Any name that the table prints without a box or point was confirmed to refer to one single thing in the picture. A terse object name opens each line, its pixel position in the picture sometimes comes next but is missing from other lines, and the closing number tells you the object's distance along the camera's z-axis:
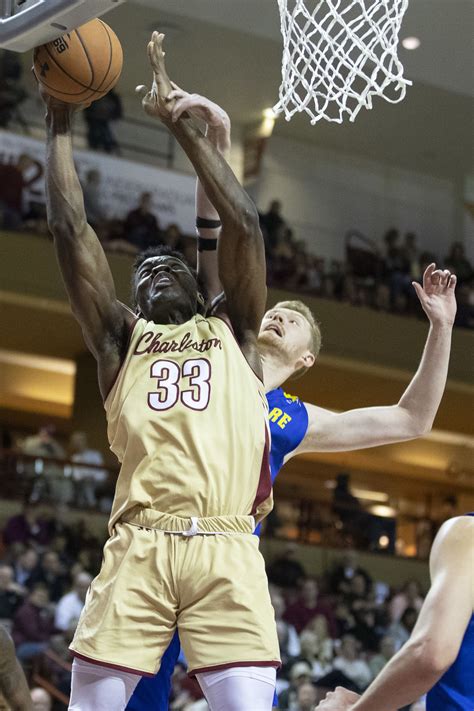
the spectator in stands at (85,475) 13.52
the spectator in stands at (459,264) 17.34
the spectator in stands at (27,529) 11.99
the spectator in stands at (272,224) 16.31
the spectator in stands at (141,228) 14.98
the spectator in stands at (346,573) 13.71
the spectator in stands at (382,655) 11.55
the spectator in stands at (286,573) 13.20
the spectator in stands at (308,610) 11.95
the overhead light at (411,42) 14.46
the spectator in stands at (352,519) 15.19
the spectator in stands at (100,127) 15.78
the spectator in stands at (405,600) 13.04
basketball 3.49
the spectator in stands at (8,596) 10.07
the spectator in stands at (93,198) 14.88
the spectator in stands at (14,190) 14.20
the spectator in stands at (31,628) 9.68
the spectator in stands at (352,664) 11.08
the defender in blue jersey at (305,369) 3.75
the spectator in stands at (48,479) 13.38
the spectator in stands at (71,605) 10.34
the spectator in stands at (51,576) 11.01
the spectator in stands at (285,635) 10.96
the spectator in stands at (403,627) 12.47
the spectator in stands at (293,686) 9.41
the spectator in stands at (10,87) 15.13
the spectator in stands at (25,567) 11.02
